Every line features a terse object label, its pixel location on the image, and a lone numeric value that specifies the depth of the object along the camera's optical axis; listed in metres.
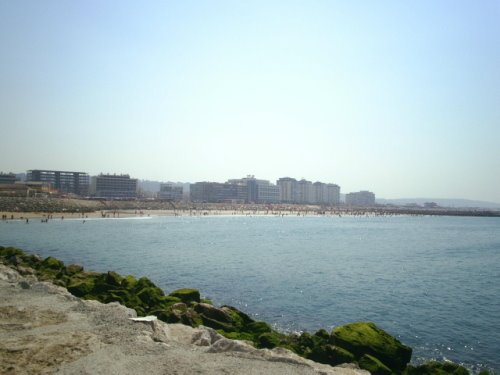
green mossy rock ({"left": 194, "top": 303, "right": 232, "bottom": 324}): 11.45
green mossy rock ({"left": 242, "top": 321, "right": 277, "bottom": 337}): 10.81
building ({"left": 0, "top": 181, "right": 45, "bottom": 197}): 91.94
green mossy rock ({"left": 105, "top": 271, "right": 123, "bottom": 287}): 14.73
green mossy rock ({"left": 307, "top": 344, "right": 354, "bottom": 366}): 8.83
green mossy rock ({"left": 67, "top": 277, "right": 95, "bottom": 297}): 13.59
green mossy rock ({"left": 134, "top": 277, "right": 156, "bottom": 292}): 14.23
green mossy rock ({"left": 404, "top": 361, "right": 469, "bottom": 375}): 8.41
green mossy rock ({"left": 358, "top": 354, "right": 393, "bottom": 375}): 8.43
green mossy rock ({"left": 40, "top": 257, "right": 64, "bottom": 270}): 18.98
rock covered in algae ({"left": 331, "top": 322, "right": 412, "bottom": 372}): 9.20
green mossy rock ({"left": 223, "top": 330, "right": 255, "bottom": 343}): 9.84
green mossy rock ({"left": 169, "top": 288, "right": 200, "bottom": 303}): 13.64
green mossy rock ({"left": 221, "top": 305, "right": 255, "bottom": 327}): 11.46
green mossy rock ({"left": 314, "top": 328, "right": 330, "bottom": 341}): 10.13
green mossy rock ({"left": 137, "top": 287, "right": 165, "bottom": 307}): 12.91
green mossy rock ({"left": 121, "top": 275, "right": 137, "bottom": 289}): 14.53
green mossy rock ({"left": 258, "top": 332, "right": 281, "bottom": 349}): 9.57
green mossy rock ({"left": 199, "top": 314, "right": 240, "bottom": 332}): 10.95
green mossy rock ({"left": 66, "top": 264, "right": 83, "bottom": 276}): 17.58
